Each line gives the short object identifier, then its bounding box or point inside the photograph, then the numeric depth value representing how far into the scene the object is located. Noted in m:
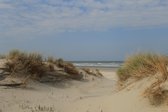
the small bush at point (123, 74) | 7.86
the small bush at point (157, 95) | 5.27
